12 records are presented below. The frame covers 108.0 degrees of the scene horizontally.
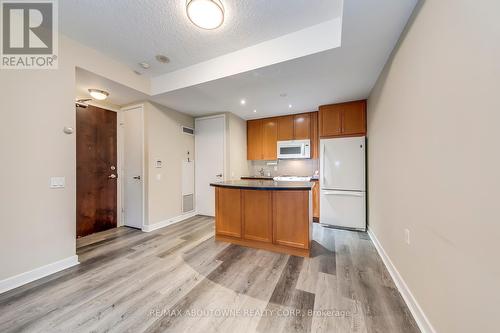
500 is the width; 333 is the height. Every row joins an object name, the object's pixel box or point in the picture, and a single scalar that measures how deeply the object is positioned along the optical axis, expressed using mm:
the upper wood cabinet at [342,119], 3326
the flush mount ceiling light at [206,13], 1599
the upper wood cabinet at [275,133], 4152
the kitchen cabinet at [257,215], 2586
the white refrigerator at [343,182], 3242
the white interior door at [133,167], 3434
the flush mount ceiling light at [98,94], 2839
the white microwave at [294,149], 4125
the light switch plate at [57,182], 2059
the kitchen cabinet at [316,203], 3789
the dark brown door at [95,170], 3066
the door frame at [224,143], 4082
